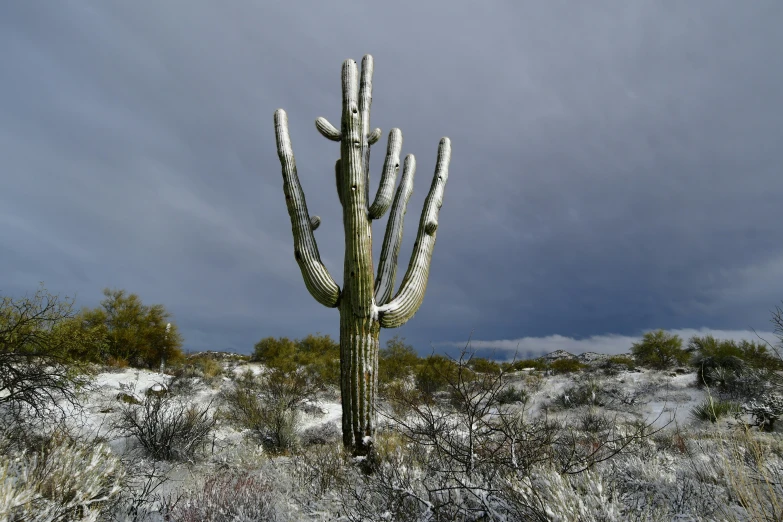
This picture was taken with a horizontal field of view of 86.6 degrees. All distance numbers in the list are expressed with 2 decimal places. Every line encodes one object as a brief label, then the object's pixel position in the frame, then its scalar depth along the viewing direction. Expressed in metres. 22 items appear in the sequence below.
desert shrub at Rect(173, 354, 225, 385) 12.33
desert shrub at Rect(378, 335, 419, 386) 14.34
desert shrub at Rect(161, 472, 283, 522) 3.19
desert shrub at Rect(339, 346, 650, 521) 2.49
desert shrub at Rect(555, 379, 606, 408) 11.45
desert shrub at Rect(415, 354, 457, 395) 11.92
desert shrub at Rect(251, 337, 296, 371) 16.95
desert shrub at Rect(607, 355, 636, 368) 17.66
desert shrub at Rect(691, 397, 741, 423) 8.68
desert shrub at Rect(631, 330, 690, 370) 16.62
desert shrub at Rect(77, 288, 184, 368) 14.30
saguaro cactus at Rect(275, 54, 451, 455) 4.90
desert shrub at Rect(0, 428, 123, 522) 2.53
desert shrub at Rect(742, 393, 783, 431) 7.50
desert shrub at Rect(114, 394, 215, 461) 5.42
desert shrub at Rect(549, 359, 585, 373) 17.73
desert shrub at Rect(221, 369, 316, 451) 6.76
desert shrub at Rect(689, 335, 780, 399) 10.38
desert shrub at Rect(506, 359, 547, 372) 19.33
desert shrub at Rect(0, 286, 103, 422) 5.41
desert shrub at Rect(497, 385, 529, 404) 12.03
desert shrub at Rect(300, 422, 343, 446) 7.25
